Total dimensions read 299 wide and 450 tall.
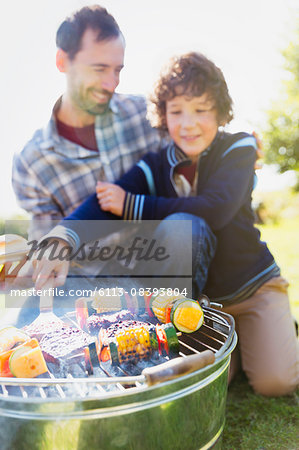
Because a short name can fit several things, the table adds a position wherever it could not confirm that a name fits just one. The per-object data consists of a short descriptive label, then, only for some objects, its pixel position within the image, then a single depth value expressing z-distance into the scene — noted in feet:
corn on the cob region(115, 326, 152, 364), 3.78
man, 6.87
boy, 5.97
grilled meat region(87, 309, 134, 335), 4.31
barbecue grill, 3.05
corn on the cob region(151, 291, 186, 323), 4.48
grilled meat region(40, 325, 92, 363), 3.74
